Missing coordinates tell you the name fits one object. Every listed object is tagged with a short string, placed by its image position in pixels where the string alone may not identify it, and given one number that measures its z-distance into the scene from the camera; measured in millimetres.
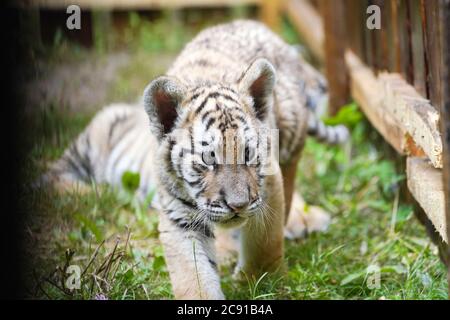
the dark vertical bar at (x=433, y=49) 4074
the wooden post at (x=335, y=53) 6938
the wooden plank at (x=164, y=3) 10531
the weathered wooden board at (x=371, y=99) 5204
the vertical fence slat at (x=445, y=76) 3020
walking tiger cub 4004
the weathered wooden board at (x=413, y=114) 4059
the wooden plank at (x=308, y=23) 8352
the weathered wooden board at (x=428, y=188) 3955
